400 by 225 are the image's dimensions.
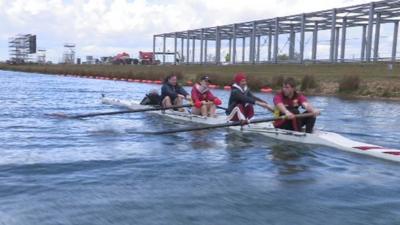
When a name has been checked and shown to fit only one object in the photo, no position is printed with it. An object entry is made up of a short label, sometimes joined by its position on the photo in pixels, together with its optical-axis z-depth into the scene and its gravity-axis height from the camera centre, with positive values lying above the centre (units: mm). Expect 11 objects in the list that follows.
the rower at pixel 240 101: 15664 -1083
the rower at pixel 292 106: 13438 -1022
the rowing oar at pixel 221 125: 14016 -1689
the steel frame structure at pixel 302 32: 56938 +4917
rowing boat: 11844 -1857
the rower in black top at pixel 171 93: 19906 -1166
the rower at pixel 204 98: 17984 -1199
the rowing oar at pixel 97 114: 18953 -1980
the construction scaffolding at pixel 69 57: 162375 +724
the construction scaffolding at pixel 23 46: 179625 +4044
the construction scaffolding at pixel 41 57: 176775 +377
